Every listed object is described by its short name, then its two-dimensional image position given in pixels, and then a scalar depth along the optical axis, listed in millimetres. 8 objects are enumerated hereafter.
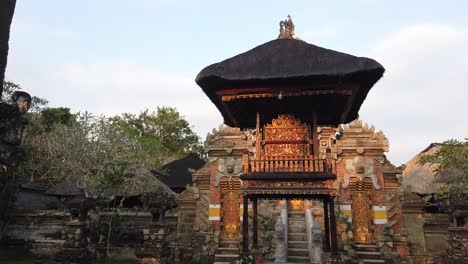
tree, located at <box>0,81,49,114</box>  23300
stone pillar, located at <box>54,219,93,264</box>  11750
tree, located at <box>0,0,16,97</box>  2527
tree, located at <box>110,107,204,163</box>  38359
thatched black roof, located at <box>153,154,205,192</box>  27156
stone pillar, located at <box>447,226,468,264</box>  12195
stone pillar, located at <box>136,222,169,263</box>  10702
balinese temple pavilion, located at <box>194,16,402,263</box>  8688
